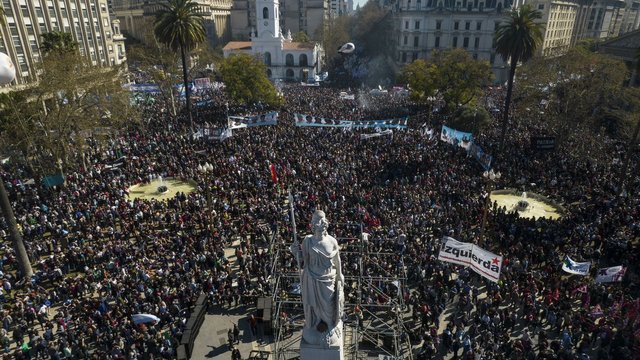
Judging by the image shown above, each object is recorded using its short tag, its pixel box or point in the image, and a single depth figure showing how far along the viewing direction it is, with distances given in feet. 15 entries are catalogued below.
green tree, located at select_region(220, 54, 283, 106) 178.70
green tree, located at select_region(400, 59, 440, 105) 171.42
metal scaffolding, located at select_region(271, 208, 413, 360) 54.54
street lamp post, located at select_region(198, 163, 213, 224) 88.72
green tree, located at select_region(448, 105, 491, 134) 144.97
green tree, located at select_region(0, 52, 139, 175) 101.24
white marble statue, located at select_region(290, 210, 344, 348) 31.30
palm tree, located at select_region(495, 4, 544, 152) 120.06
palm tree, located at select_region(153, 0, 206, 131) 139.13
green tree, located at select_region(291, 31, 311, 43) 356.18
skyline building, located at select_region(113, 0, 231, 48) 377.30
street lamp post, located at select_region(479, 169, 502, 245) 69.67
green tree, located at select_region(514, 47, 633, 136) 124.77
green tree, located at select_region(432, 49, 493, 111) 165.58
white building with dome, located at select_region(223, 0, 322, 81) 304.56
